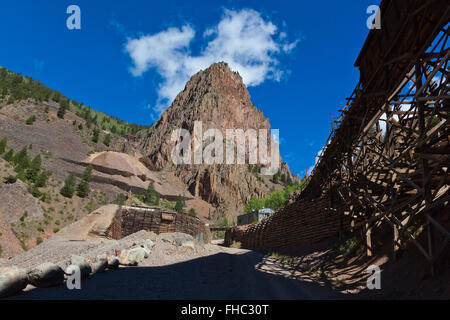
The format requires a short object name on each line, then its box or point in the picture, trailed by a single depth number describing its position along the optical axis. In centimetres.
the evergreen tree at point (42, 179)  6544
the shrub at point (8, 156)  6852
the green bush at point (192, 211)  10125
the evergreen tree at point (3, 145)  7246
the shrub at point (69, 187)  6844
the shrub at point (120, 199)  7868
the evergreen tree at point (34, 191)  6094
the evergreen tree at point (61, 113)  11400
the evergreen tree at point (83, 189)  7225
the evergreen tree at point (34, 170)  6588
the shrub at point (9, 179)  5290
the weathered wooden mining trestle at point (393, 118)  764
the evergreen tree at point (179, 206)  9344
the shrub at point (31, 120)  9629
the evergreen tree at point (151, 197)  9308
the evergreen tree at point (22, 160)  6769
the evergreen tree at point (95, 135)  11488
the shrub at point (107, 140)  12012
